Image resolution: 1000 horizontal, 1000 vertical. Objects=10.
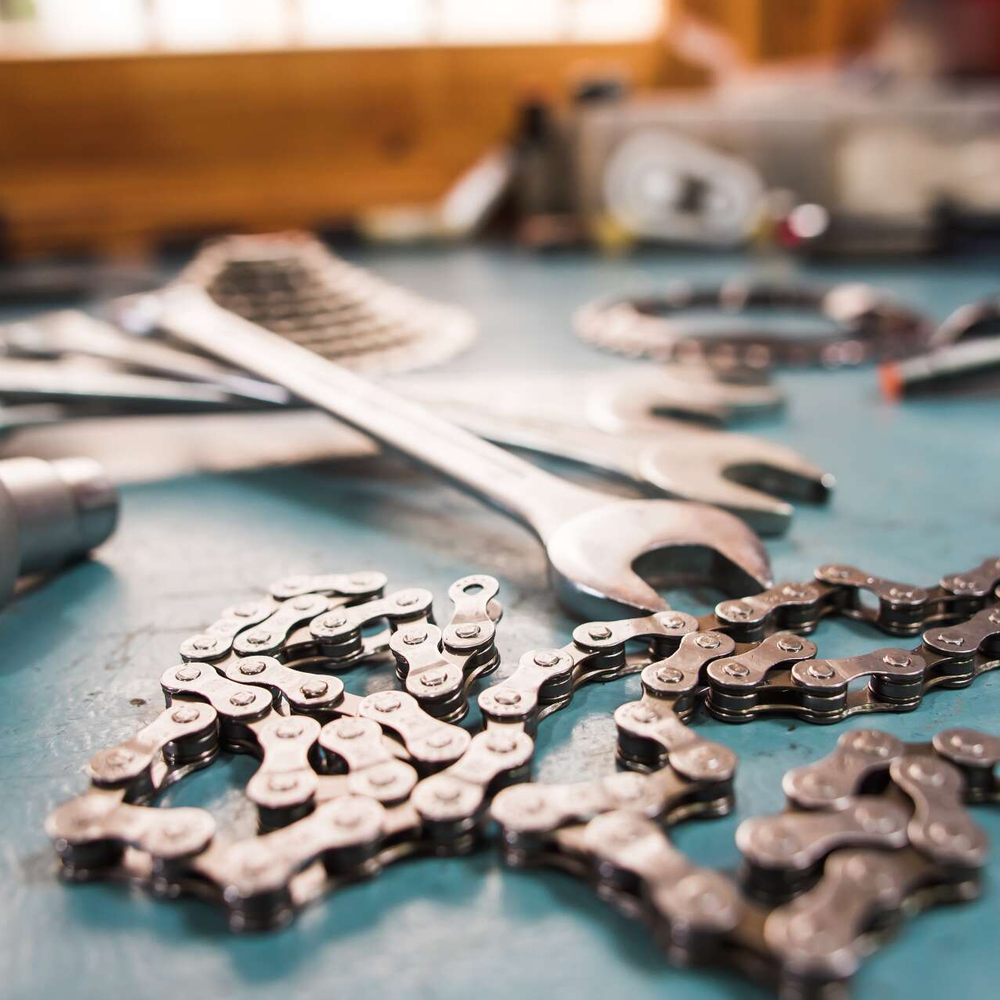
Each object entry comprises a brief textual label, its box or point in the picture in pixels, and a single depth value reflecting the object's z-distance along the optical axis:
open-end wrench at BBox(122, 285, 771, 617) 0.25
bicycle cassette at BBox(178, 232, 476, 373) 0.45
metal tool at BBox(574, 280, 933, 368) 0.43
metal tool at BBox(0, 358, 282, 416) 0.34
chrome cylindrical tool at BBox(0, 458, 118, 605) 0.25
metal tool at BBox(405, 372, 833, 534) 0.28
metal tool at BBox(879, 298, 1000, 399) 0.37
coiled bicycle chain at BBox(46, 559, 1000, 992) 0.19
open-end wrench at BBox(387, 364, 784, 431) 0.35
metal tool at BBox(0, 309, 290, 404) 0.36
